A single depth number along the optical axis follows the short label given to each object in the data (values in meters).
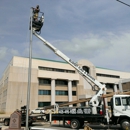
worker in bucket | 16.51
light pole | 11.48
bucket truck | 13.20
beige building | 38.22
